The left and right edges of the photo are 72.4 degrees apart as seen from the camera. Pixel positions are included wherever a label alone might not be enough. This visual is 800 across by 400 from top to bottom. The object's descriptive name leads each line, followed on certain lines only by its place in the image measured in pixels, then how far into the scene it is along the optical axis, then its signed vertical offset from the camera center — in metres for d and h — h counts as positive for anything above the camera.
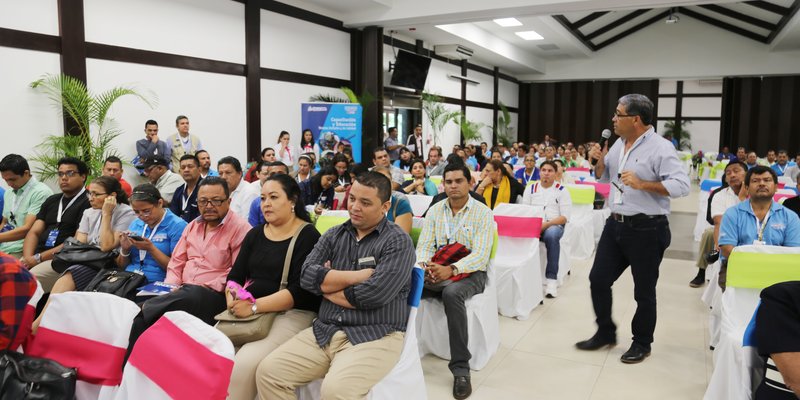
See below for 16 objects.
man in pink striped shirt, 2.86 -0.51
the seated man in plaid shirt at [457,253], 3.20 -0.63
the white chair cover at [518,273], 4.44 -0.96
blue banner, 9.56 +0.53
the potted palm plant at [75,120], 6.00 +0.37
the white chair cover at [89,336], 1.88 -0.65
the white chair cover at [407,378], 2.30 -0.96
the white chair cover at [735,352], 2.00 -0.84
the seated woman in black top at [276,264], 2.48 -0.53
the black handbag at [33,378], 1.72 -0.72
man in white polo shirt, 5.13 -0.51
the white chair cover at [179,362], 1.55 -0.62
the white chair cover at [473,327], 3.46 -1.12
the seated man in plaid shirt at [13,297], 1.78 -0.48
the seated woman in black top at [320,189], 5.24 -0.34
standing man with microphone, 3.19 -0.32
